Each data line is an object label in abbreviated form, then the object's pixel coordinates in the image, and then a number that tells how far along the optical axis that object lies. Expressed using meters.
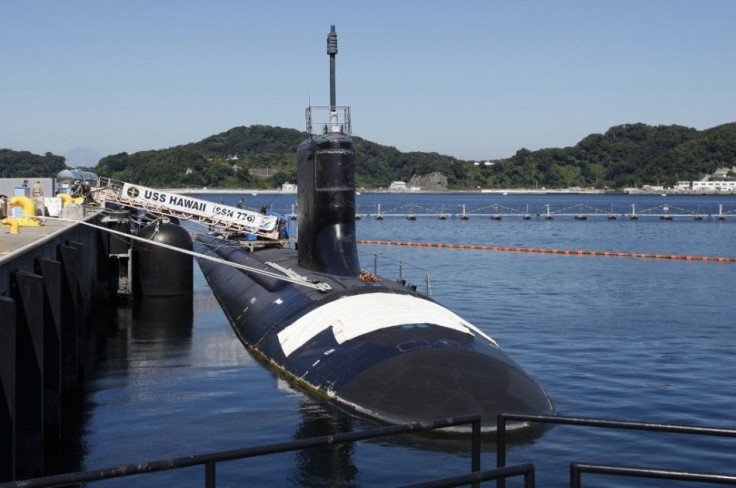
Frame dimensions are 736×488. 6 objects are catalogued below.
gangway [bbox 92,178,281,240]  42.31
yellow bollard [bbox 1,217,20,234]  23.45
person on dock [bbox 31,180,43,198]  39.03
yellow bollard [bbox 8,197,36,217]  28.12
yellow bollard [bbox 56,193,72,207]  37.70
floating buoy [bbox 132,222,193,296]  35.69
